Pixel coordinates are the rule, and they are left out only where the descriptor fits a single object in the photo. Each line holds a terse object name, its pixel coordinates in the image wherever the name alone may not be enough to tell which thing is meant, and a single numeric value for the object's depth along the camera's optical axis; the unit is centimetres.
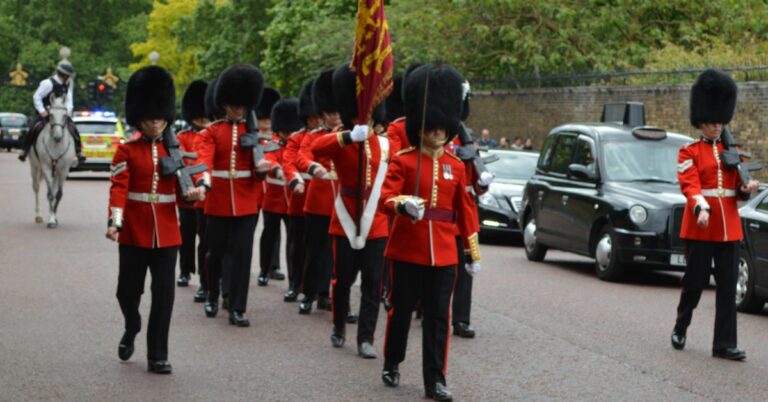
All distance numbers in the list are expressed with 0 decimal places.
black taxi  1658
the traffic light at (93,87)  5845
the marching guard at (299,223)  1435
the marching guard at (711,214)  1167
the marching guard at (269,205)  1527
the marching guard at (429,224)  940
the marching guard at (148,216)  1015
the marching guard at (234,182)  1252
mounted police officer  2383
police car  3931
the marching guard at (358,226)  1107
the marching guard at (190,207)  1504
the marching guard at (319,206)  1284
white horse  2394
